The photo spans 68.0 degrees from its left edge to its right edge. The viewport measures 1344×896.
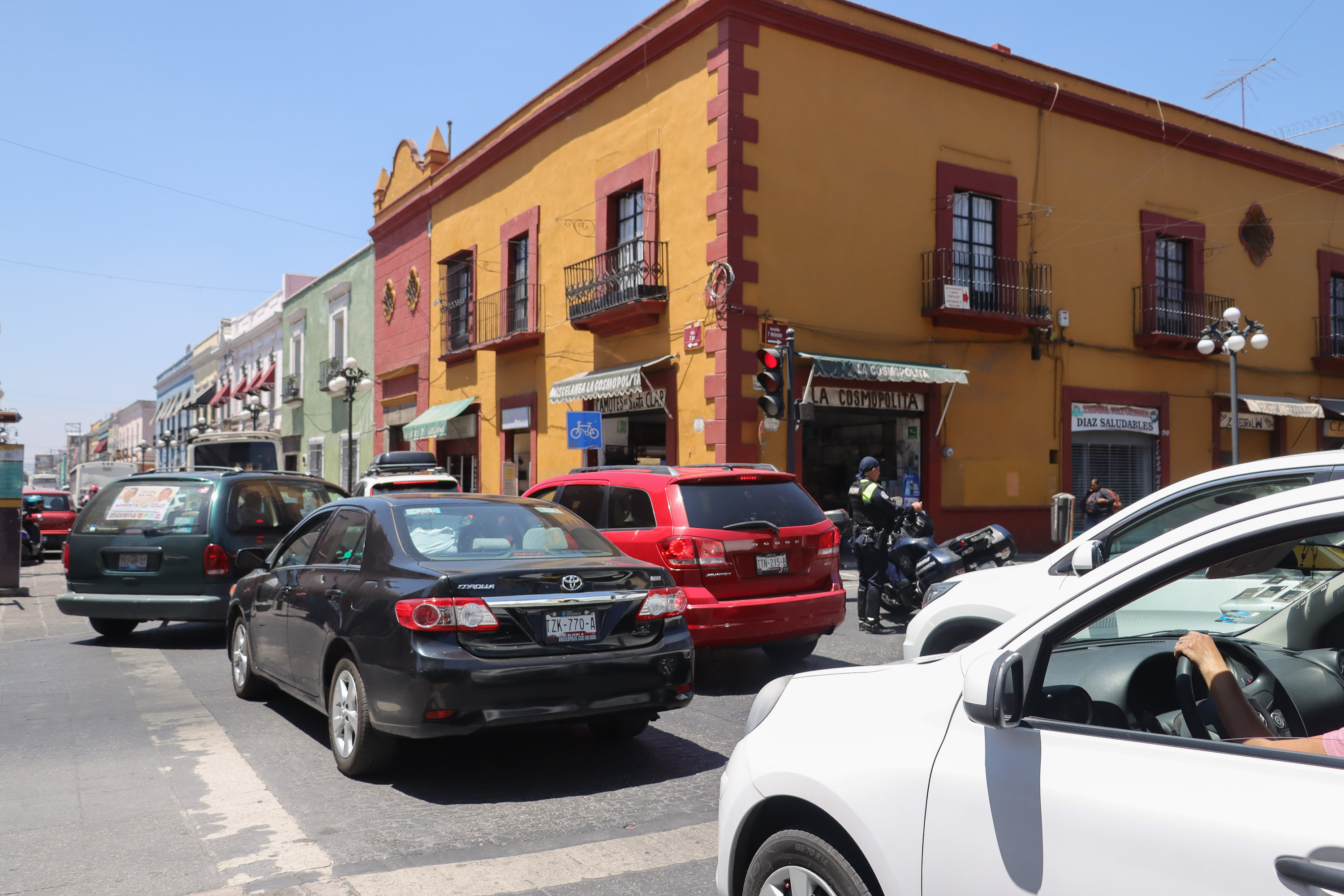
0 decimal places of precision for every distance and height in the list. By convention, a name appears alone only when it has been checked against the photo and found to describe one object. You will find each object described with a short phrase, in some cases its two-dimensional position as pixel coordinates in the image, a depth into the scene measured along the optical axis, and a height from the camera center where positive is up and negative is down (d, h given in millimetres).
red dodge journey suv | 7117 -445
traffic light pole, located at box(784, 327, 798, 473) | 13516 +1009
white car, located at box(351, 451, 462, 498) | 12828 +75
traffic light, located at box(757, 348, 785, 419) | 12453 +1285
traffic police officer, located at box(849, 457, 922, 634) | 9711 -459
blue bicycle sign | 16281 +881
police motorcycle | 8883 -654
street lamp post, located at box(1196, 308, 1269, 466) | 17516 +2746
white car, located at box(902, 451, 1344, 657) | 4156 -332
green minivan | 9344 -627
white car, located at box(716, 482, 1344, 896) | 1767 -578
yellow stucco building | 15961 +4138
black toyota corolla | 4695 -729
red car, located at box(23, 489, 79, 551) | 22016 -996
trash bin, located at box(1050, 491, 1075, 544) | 14078 -457
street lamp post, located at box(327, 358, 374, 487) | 23719 +2398
